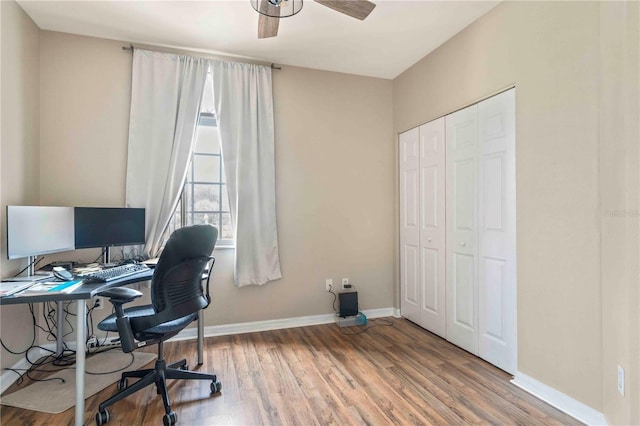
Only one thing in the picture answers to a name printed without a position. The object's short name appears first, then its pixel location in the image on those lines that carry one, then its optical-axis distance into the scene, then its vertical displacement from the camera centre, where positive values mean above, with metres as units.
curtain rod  2.89 +1.56
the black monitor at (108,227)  2.53 -0.09
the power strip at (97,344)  2.77 -1.16
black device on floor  3.38 -0.96
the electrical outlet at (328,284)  3.51 -0.77
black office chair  1.78 -0.55
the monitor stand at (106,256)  2.65 -0.34
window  3.19 +0.33
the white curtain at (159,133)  2.88 +0.78
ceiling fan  1.85 +1.28
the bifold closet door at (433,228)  3.02 -0.12
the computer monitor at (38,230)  2.08 -0.10
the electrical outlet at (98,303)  2.81 -0.79
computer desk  1.70 -0.51
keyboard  2.02 -0.40
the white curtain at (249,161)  3.14 +0.55
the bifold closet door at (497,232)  2.31 -0.13
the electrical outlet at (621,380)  1.60 -0.85
